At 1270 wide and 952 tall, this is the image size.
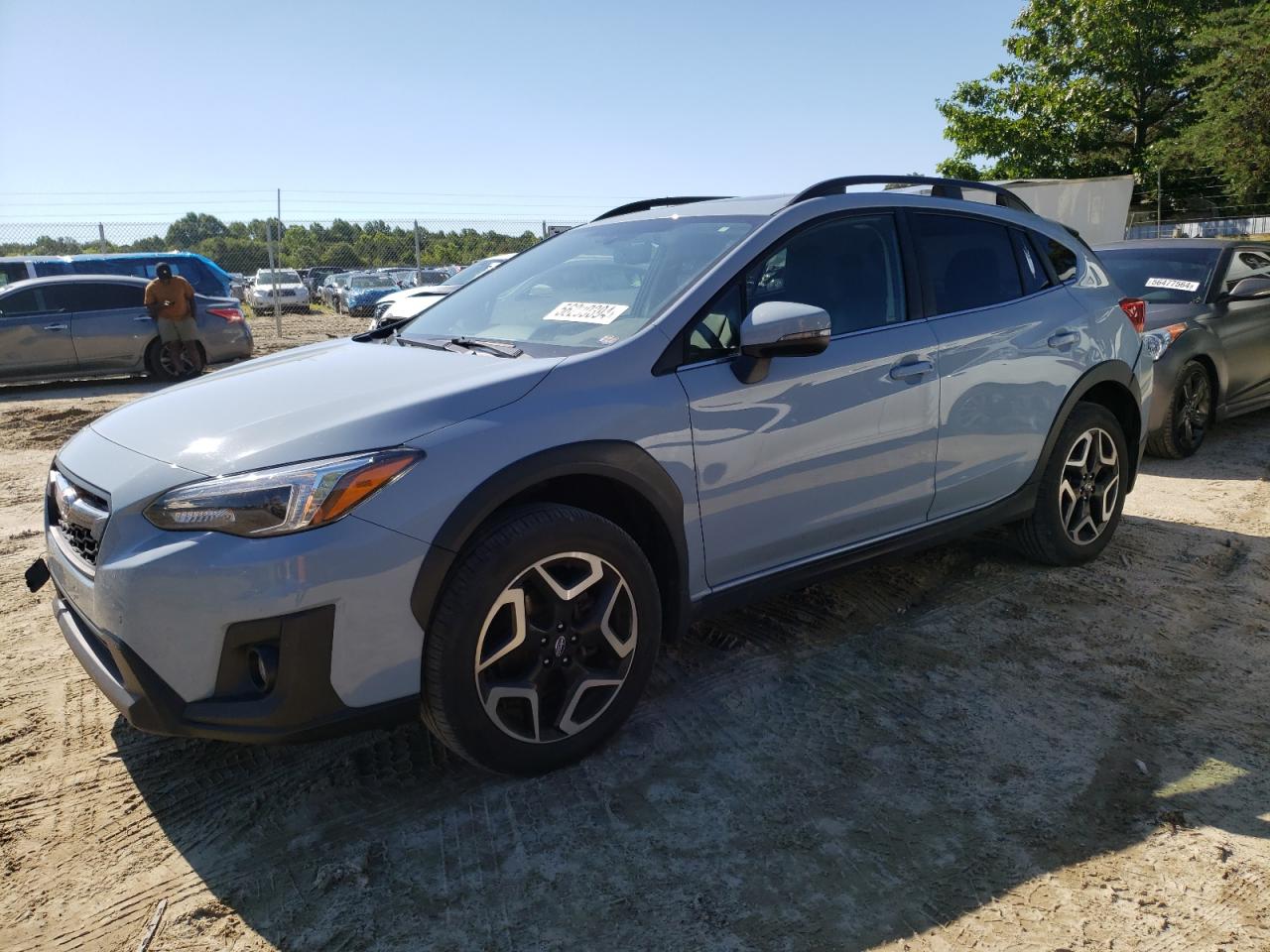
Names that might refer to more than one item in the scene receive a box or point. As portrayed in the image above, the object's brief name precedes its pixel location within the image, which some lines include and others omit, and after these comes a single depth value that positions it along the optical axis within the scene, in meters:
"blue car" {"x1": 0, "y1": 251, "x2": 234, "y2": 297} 16.67
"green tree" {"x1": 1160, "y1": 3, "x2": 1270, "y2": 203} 27.92
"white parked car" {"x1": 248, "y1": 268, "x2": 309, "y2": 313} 27.04
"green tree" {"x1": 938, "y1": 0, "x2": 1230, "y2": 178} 32.72
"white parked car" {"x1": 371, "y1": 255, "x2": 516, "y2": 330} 12.32
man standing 11.85
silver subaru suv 2.32
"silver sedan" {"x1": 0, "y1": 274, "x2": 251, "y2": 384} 11.55
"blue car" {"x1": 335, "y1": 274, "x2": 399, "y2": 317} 26.58
